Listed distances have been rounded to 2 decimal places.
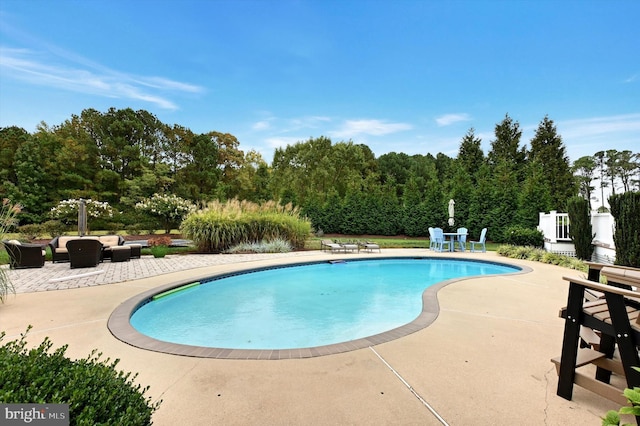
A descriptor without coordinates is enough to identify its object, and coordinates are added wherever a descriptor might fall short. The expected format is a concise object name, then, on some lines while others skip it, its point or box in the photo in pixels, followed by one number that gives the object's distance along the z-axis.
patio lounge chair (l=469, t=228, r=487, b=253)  10.78
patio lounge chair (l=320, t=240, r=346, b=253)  11.05
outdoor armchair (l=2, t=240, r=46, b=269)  6.78
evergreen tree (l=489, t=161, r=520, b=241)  13.65
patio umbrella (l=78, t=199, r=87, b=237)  9.18
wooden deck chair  1.70
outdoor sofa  7.77
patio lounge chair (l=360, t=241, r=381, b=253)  10.91
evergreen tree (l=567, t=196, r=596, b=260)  8.61
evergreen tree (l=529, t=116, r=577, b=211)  21.58
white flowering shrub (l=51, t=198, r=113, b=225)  14.30
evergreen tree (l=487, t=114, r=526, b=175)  23.97
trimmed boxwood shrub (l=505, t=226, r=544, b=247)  11.12
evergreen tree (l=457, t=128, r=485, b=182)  22.08
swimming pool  3.86
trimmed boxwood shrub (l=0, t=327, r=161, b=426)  1.05
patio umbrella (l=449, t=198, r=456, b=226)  12.49
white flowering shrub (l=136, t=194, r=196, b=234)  13.41
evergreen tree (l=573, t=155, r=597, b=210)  33.91
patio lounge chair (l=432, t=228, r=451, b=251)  11.09
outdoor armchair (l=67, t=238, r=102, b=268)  7.03
